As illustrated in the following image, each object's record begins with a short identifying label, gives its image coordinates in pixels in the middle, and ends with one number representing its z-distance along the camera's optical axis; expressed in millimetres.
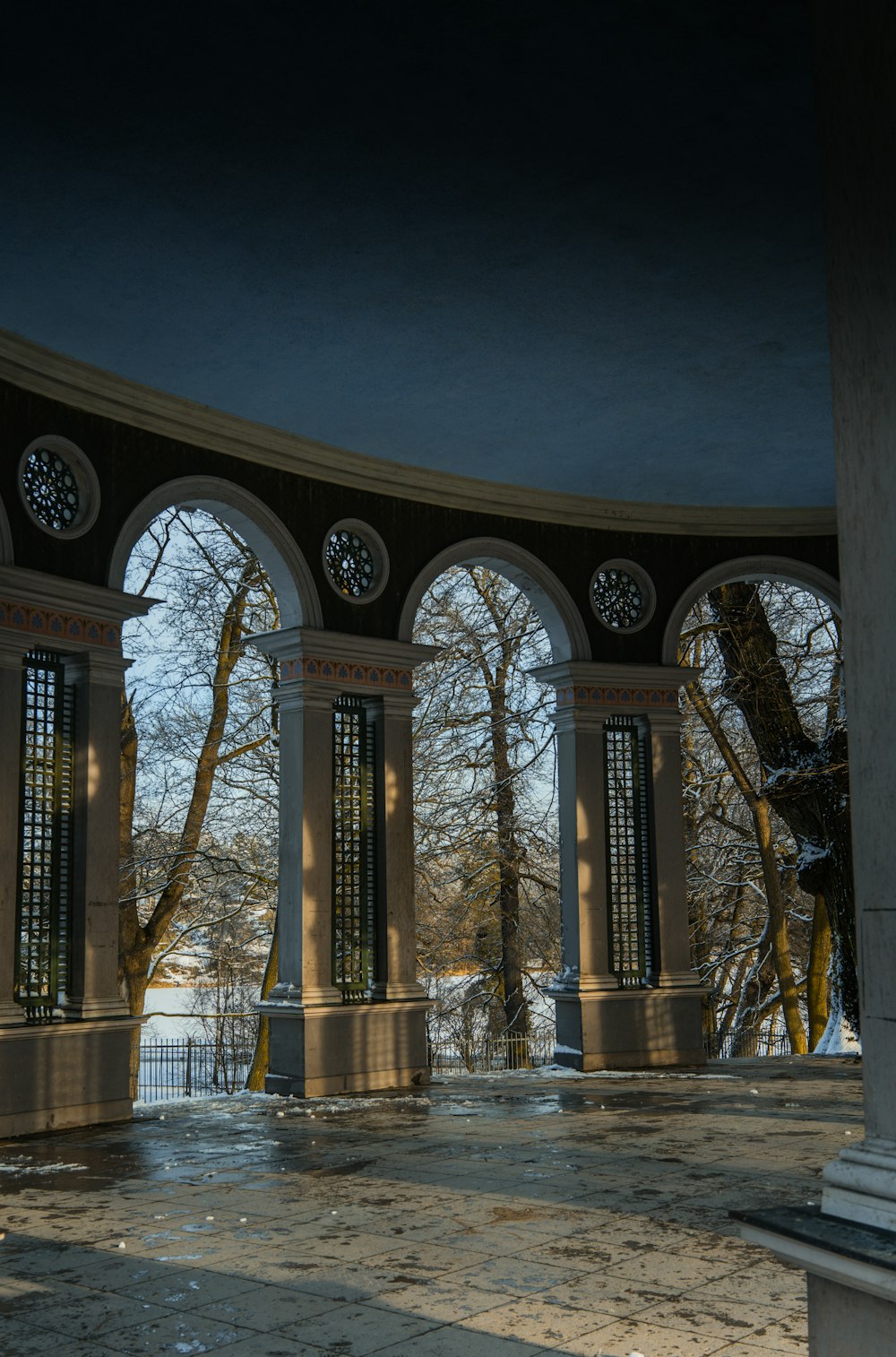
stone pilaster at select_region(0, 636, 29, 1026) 10953
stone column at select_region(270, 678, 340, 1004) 13500
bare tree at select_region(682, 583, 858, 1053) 17172
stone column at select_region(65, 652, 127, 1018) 11602
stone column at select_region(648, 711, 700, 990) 15961
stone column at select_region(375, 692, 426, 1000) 14258
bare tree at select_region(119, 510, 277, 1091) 19891
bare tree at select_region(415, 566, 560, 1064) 21672
